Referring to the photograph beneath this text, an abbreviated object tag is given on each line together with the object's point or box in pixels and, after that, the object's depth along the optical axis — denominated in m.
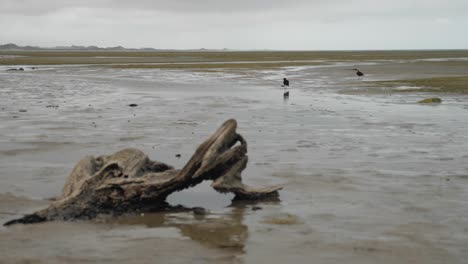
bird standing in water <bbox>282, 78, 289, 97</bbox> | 34.28
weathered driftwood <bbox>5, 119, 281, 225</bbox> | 10.09
